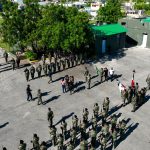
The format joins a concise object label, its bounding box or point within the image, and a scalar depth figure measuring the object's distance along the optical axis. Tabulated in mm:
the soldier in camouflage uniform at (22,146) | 16528
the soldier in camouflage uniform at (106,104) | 21484
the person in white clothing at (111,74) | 27750
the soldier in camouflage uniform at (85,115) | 20312
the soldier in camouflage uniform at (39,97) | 22953
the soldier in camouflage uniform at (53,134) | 18000
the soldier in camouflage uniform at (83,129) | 18734
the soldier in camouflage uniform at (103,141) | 17380
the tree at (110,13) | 45094
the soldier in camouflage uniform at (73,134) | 18141
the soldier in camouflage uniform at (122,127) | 18484
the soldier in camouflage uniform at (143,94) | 23100
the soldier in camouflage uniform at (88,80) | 26108
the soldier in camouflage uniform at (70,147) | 16562
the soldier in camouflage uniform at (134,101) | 22328
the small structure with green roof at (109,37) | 34997
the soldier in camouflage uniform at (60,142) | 17031
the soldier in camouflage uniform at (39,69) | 28422
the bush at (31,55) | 33594
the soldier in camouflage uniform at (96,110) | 20844
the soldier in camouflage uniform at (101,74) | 27417
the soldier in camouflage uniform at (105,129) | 18281
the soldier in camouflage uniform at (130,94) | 23438
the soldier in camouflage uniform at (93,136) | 17891
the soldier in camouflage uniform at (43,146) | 16297
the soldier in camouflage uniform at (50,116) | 20328
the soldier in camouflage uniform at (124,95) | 23161
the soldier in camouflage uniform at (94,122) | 19728
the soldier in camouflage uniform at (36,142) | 17125
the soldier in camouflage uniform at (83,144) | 16594
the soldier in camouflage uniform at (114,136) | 17861
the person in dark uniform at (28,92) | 23812
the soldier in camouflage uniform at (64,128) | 18875
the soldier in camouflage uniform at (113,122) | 18705
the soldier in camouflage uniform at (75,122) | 19348
